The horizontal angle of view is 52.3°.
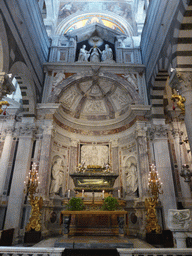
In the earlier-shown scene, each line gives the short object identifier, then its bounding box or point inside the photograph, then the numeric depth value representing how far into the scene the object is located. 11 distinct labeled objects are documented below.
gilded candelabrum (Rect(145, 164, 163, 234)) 8.03
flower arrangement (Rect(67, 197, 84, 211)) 7.82
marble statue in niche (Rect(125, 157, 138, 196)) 10.63
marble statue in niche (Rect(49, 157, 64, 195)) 10.52
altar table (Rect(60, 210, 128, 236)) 7.42
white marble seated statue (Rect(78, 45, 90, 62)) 13.08
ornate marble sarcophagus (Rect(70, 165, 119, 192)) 10.50
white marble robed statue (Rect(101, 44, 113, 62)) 13.22
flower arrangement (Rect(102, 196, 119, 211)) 7.84
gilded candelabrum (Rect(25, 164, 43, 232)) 8.00
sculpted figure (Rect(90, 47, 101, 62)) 13.09
